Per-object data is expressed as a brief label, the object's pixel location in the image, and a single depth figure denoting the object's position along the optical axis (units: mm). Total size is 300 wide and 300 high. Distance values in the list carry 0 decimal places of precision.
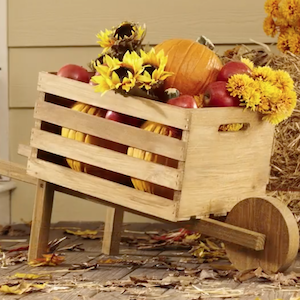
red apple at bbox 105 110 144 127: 3180
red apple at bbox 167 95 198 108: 2997
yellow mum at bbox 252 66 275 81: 3097
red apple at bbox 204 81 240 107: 3059
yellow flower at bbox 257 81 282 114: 3055
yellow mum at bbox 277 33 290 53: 3951
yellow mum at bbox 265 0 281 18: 3969
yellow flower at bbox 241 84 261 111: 3036
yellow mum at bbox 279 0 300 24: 3838
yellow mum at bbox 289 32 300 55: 3902
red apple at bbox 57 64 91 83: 3360
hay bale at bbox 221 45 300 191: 3698
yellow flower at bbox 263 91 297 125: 3125
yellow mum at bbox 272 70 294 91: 3122
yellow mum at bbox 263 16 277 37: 4039
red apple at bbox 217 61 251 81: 3122
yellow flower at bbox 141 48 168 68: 3078
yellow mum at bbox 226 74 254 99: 3032
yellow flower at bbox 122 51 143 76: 3014
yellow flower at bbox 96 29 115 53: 3302
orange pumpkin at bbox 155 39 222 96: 3192
